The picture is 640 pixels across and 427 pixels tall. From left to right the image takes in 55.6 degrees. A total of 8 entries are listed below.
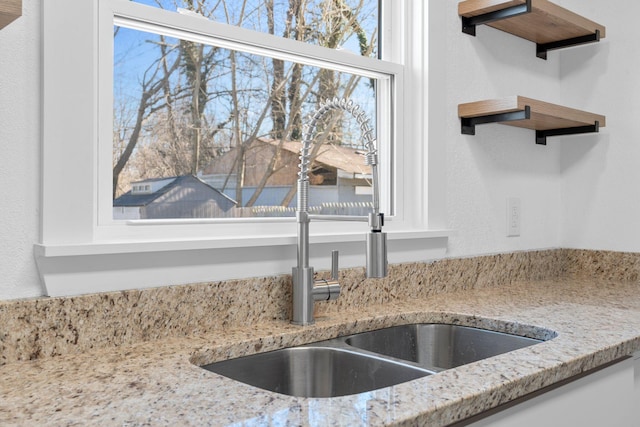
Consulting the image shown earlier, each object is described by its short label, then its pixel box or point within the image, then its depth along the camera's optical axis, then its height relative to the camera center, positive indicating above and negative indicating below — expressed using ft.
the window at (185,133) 3.59 +0.60
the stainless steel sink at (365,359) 3.85 -1.01
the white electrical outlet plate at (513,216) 6.93 -0.02
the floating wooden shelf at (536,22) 6.06 +2.09
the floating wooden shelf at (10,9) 2.76 +0.94
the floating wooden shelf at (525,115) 5.95 +1.04
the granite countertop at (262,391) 2.62 -0.85
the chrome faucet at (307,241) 4.34 -0.19
